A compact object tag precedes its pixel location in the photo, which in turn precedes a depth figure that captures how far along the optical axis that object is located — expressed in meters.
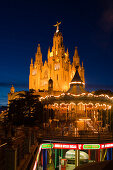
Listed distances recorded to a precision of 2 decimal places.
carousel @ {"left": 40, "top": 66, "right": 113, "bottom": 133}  13.59
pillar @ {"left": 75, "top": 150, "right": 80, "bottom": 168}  11.47
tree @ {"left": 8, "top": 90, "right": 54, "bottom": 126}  23.20
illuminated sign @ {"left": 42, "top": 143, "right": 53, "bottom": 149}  11.87
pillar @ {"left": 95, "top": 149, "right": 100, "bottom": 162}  12.38
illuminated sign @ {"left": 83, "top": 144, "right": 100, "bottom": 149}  11.55
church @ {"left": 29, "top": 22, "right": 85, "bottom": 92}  64.06
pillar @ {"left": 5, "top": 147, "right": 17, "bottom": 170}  5.48
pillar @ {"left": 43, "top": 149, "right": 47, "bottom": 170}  12.07
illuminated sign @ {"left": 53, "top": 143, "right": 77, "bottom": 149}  11.64
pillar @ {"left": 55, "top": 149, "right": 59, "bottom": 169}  13.05
